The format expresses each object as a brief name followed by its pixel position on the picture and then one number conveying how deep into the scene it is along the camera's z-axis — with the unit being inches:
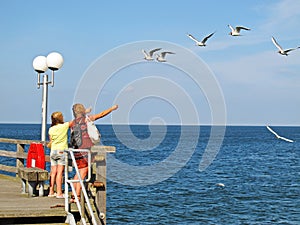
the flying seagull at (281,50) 692.2
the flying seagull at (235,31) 707.9
